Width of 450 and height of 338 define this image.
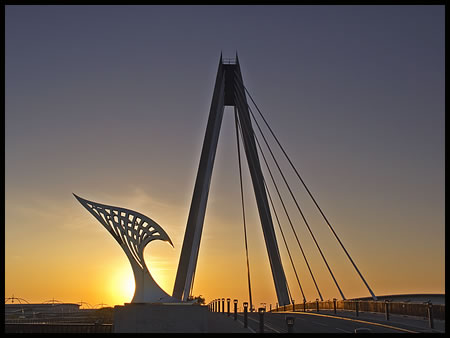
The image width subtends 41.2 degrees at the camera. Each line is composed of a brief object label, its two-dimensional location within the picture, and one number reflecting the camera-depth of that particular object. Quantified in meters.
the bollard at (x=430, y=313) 17.78
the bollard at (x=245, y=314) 21.77
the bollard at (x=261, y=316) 17.25
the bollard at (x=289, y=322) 14.21
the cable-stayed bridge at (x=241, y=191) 35.78
